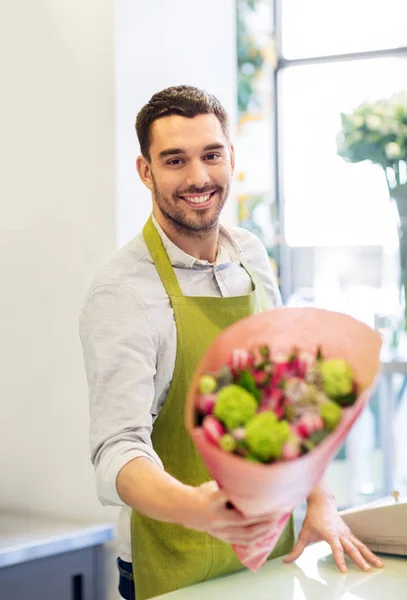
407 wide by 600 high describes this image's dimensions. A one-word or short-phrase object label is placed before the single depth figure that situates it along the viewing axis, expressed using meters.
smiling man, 1.59
